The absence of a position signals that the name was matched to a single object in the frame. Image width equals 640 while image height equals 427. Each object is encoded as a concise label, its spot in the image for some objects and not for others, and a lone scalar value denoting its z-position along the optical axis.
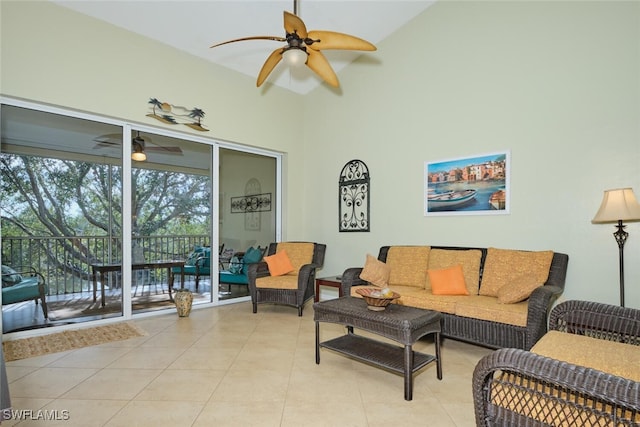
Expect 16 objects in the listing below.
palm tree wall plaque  4.13
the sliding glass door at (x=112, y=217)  3.42
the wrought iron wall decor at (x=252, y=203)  5.08
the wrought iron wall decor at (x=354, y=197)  4.84
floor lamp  2.67
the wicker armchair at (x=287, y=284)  4.23
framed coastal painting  3.64
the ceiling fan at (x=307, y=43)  2.75
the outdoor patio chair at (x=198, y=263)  4.62
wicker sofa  2.65
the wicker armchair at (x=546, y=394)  1.11
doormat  2.96
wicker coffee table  2.24
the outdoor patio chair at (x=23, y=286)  3.31
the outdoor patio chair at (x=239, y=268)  4.97
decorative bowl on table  2.49
